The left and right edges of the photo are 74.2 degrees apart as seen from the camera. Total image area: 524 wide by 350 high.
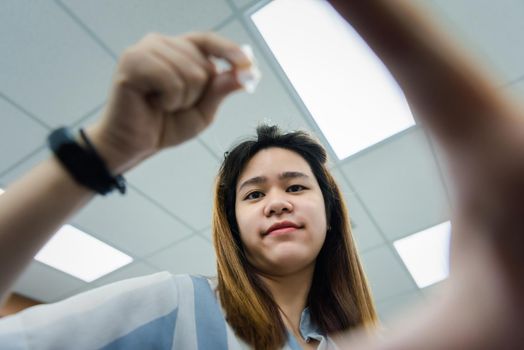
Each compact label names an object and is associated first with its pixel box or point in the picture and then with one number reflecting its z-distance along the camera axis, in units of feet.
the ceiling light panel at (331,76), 5.25
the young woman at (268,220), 0.41
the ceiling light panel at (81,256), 9.56
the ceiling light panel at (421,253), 10.36
